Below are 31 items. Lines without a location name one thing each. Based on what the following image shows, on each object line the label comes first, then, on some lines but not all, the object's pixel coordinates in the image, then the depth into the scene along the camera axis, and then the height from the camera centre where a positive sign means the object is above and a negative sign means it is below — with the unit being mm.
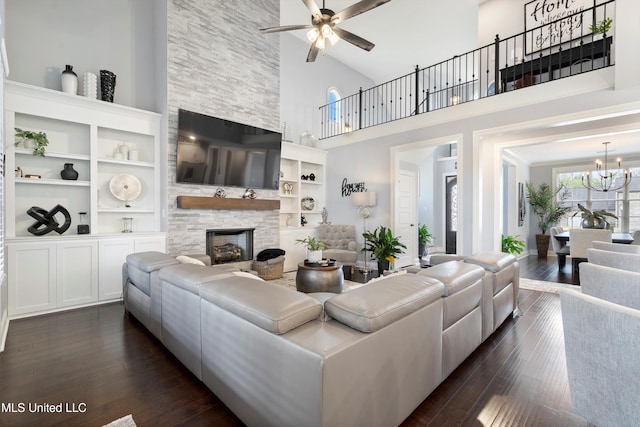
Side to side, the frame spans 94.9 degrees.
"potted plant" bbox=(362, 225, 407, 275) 5742 -714
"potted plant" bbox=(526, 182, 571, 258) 8227 +116
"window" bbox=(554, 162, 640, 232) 7582 +345
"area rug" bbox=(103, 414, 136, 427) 1620 -1182
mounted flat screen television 4734 +1025
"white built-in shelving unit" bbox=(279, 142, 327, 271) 6516 +413
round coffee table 3910 -916
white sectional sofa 1230 -673
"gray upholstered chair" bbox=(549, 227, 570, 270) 6273 -788
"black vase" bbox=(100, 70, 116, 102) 4246 +1828
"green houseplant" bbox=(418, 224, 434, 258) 7957 -789
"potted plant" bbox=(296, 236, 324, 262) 4262 -656
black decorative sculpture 3695 -133
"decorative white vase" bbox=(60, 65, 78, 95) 3916 +1741
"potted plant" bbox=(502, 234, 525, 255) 6281 -748
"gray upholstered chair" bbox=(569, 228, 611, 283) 5121 -506
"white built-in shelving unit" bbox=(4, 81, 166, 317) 3480 +193
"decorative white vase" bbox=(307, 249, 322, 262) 4262 -656
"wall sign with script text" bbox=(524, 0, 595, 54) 5027 +3446
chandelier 7605 +860
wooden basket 5337 -1080
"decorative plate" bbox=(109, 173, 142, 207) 4379 +365
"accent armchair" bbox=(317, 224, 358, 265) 6733 -614
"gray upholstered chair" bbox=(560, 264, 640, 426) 1074 -581
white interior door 6465 -110
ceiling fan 3328 +2288
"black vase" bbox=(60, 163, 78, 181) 3953 +519
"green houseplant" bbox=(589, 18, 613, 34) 4365 +2833
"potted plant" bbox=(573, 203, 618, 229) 6012 -162
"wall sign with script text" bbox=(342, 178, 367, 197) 6875 +557
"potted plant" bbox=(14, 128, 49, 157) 3564 +891
